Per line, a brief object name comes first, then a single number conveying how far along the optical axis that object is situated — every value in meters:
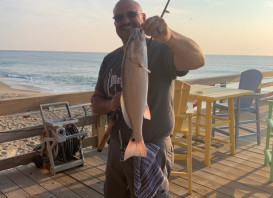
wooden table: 4.12
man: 1.68
